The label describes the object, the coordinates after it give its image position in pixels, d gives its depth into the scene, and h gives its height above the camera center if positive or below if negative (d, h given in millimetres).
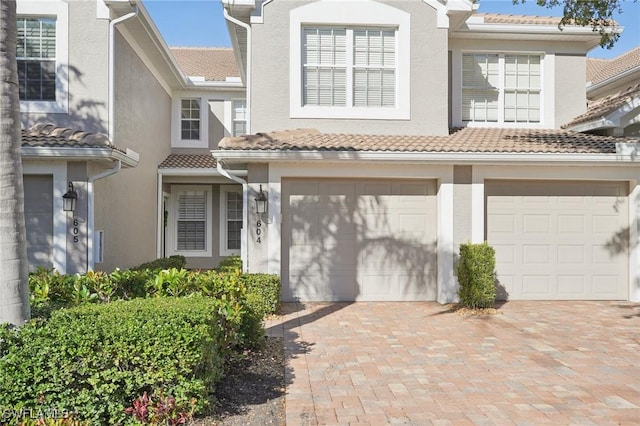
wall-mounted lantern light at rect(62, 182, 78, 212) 9773 +166
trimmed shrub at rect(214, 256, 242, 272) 12020 -1281
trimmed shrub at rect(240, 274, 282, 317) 9266 -1409
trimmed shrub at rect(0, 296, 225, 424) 4320 -1302
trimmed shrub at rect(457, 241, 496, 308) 9594 -1189
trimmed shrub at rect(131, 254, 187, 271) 11836 -1279
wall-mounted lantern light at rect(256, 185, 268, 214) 10070 +144
